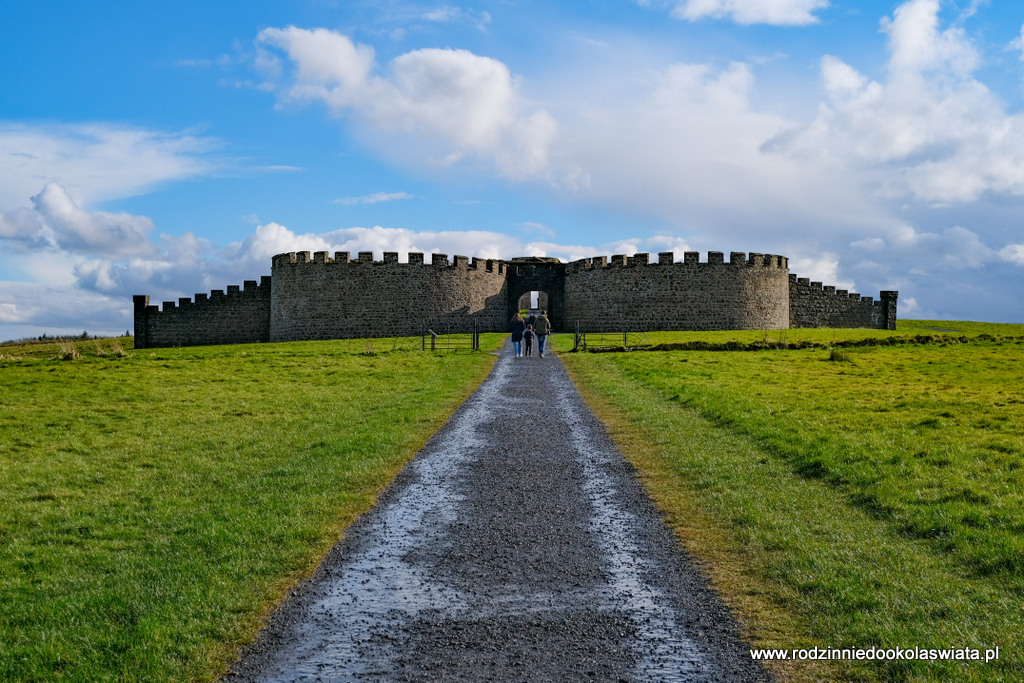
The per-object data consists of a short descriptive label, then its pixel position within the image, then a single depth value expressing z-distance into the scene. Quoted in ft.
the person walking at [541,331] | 91.66
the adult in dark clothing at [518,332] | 92.02
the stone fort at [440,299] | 151.64
